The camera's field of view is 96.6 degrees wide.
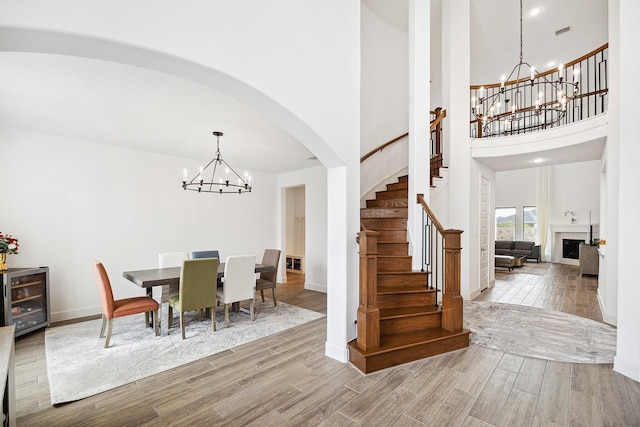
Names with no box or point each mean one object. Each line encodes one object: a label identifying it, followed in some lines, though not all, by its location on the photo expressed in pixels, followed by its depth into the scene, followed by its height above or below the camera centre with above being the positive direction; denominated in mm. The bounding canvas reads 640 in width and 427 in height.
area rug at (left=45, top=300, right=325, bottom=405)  2502 -1518
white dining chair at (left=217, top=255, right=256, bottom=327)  3764 -965
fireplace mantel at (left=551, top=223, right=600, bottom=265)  8938 -788
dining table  3376 -843
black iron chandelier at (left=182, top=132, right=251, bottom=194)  5818 +709
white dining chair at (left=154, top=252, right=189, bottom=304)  4402 -831
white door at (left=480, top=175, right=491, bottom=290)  5423 -399
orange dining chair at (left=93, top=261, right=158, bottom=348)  3156 -1093
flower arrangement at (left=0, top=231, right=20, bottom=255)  3395 -413
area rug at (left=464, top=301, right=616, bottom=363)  2916 -1481
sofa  9547 -1336
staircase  2648 -1100
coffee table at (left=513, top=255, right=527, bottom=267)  8283 -1516
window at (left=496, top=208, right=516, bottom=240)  10773 -516
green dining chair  3361 -925
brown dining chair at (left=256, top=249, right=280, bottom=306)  4710 -1118
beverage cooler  3285 -1087
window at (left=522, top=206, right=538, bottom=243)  10234 -476
